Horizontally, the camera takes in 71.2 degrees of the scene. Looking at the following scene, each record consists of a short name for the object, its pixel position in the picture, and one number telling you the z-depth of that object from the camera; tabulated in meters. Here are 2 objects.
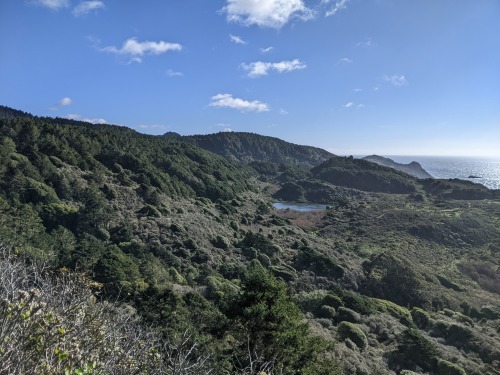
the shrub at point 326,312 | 27.55
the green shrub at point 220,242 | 45.33
